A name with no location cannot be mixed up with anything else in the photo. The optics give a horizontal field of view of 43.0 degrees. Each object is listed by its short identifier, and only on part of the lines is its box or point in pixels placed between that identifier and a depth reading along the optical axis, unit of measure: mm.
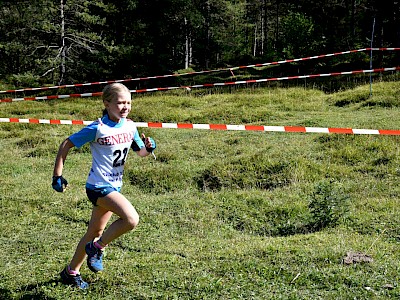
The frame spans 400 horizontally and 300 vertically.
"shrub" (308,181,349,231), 5977
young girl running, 3951
